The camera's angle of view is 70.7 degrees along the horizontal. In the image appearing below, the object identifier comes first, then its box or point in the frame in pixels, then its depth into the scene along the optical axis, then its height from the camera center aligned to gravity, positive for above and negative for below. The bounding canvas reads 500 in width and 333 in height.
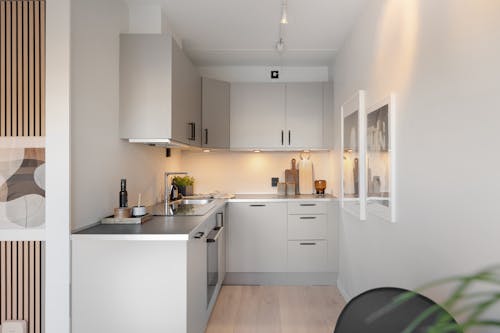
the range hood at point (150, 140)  2.68 +0.22
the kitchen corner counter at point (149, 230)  1.97 -0.36
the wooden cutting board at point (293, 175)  4.52 -0.08
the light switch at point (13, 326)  1.93 -0.86
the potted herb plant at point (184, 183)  4.08 -0.16
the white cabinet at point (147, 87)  2.67 +0.63
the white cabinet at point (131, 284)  1.99 -0.65
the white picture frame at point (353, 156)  2.79 +0.11
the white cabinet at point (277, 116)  4.26 +0.64
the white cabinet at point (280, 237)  3.92 -0.76
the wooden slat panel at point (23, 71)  1.98 +0.56
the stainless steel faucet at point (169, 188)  3.84 -0.21
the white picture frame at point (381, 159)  2.16 +0.06
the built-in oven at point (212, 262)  2.89 -0.82
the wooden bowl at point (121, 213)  2.37 -0.29
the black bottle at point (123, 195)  2.44 -0.18
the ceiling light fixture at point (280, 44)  3.30 +1.17
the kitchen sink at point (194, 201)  3.96 -0.36
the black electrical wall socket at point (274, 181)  4.58 -0.16
